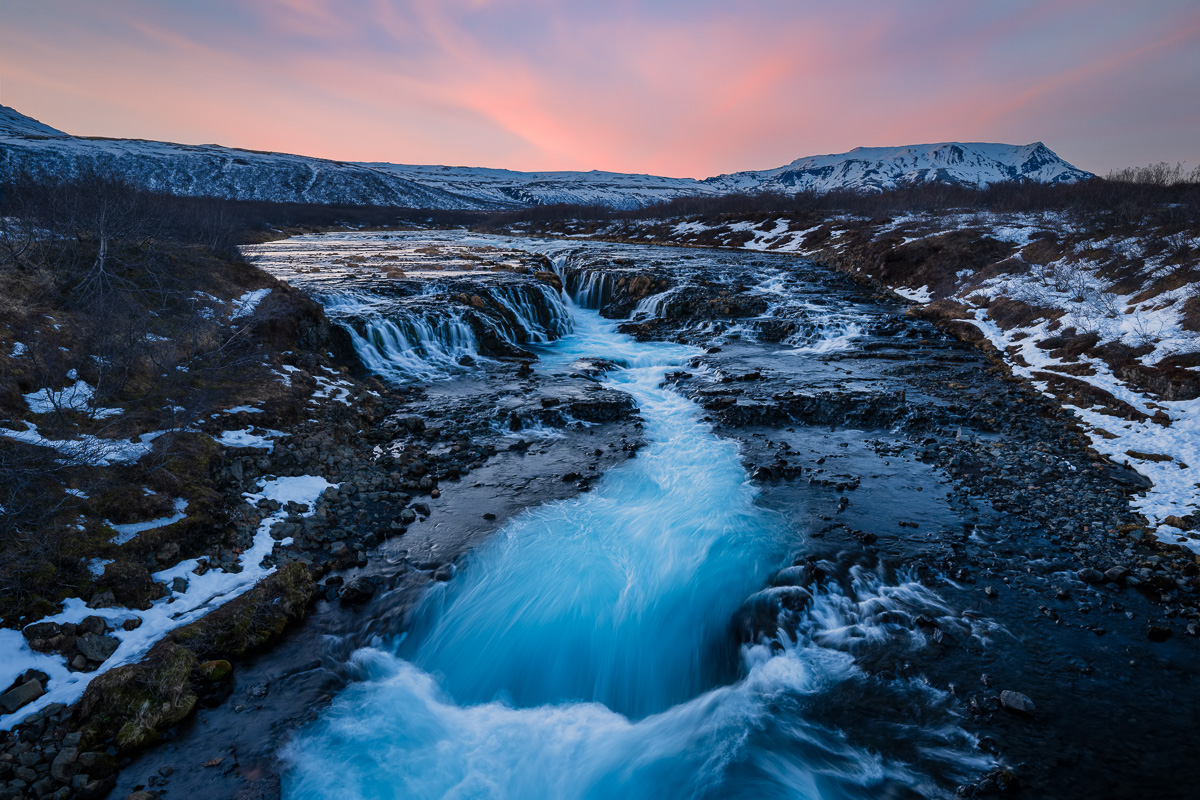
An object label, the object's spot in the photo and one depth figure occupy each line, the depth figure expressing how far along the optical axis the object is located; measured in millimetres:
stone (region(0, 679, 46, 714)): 4707
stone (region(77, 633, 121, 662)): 5301
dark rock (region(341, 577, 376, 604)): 7031
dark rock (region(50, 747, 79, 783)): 4430
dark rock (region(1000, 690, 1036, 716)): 5277
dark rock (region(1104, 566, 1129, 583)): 6891
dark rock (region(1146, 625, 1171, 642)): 6051
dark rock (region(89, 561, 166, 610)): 5973
